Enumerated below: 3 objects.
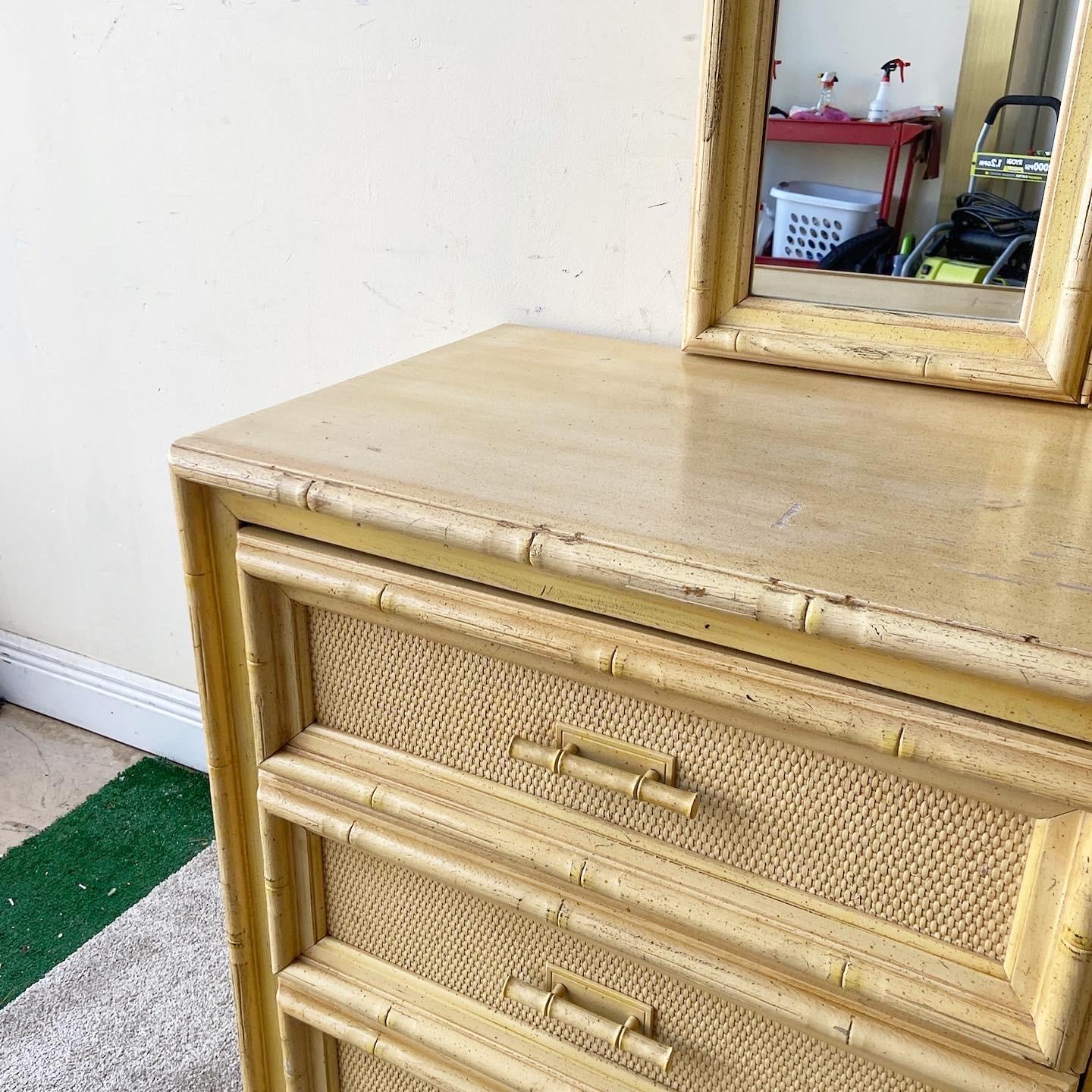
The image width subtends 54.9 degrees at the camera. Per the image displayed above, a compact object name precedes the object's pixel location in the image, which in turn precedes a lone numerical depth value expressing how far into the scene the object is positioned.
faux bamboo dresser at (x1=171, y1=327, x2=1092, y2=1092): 0.58
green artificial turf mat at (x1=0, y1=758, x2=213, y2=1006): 1.41
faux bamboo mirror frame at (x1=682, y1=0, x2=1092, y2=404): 0.82
